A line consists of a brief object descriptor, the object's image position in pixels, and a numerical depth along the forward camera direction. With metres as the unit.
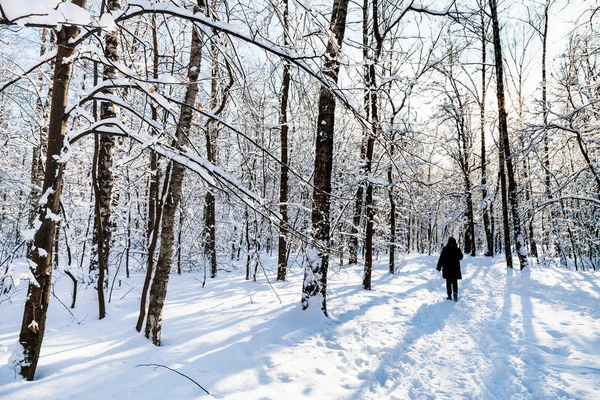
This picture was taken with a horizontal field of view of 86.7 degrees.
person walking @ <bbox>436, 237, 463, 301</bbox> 9.20
